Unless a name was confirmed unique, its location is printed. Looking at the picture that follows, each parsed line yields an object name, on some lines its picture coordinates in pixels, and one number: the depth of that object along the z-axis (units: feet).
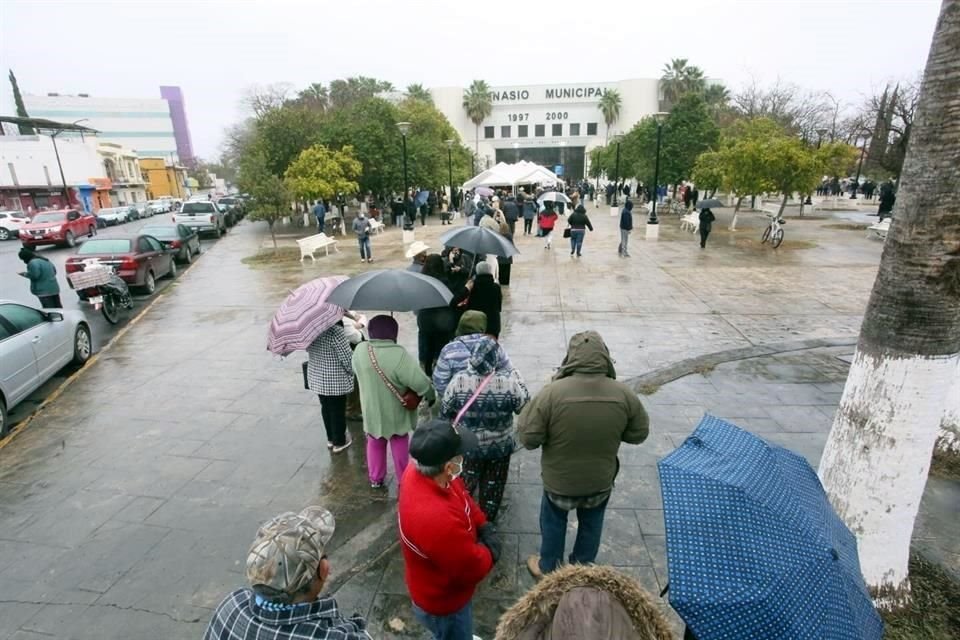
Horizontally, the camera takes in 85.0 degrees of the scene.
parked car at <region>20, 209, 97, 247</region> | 68.03
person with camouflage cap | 5.38
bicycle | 54.19
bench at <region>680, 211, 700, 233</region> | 66.80
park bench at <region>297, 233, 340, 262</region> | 52.95
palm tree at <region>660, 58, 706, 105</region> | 206.59
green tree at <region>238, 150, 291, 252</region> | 57.41
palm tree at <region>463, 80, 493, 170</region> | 223.92
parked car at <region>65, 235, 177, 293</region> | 38.86
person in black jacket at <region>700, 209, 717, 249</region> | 53.54
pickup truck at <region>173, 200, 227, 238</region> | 79.05
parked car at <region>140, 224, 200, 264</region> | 53.78
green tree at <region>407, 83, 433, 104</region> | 215.80
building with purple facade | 473.47
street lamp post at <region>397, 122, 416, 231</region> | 61.98
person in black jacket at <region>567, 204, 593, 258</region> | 47.29
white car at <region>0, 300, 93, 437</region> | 19.88
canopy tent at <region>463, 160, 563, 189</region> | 76.84
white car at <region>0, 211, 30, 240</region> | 86.33
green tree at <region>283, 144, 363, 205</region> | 71.77
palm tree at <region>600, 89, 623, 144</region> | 219.41
